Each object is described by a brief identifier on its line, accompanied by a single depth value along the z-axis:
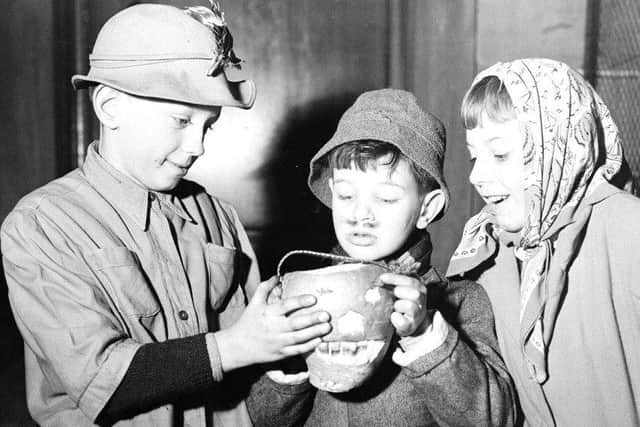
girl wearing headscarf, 1.36
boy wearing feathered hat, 1.22
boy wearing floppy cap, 1.26
